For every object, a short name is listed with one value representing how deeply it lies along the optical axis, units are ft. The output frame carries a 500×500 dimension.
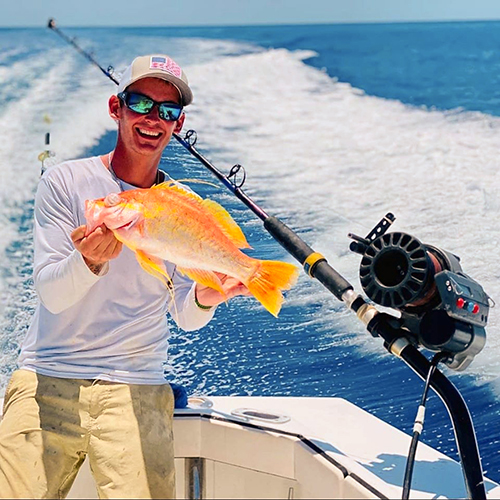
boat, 5.34
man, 5.45
